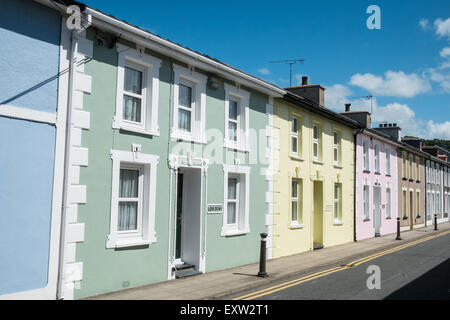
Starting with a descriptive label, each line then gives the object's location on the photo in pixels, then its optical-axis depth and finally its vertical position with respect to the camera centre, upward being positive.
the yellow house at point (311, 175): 15.52 +0.93
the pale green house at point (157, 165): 8.77 +0.73
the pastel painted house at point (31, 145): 7.36 +0.84
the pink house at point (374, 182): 22.55 +0.98
